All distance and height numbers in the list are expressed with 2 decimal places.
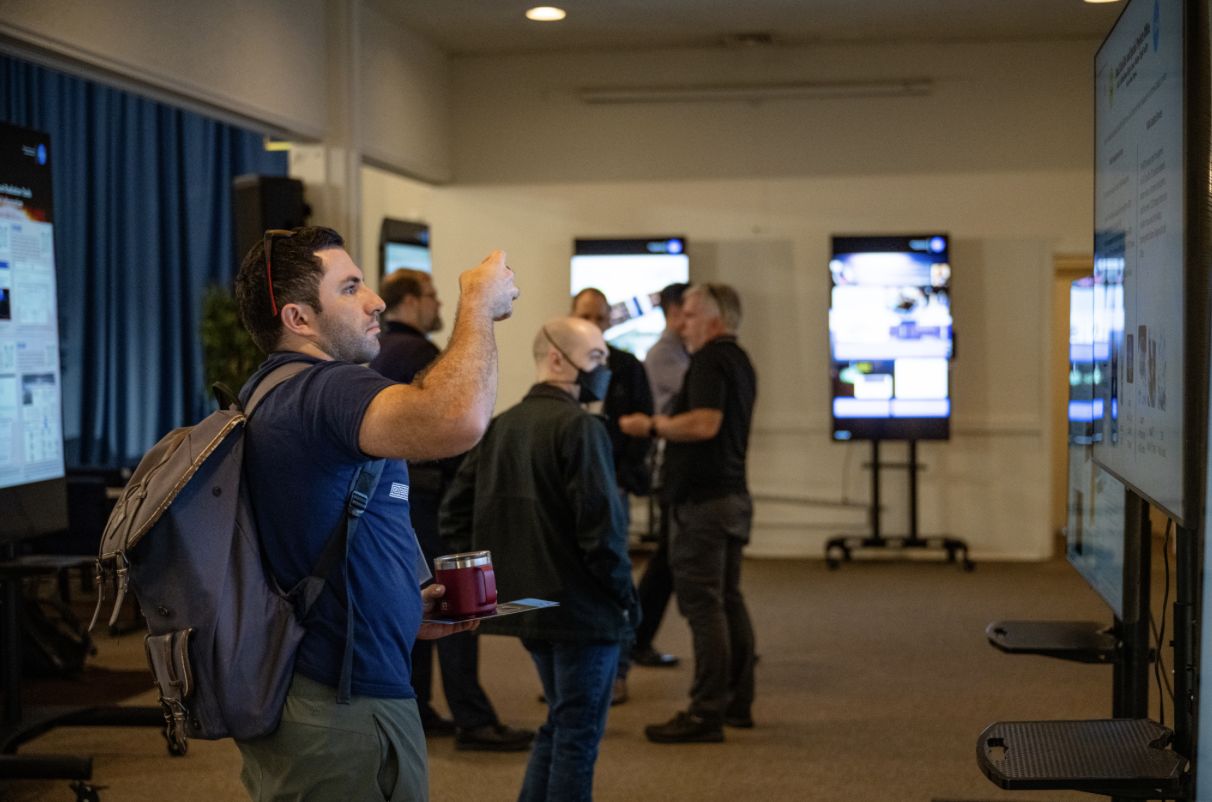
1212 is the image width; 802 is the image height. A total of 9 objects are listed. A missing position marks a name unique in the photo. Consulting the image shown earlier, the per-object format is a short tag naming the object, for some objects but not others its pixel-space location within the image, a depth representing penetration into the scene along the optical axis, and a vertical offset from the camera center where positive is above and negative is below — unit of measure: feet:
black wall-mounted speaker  18.72 +2.69
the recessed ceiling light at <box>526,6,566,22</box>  22.54 +7.04
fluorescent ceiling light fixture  25.18 +6.11
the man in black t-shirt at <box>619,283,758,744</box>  13.19 -1.67
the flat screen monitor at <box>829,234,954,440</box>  24.20 +0.60
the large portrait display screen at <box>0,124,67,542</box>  11.43 +0.23
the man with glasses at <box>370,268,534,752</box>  13.12 -1.93
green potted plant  19.21 +0.43
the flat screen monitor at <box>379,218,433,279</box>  22.70 +2.51
